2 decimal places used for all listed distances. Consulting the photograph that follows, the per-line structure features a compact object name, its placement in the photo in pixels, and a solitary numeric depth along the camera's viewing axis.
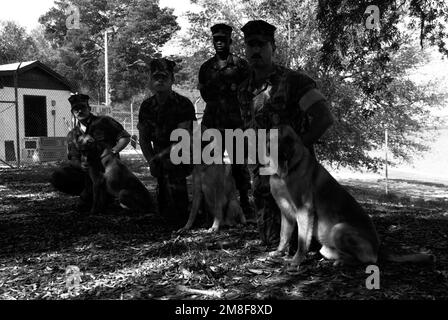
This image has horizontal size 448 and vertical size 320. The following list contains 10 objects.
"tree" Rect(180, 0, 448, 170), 13.99
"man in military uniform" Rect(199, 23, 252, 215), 5.27
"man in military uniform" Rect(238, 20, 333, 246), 3.83
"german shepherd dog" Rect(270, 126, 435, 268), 3.58
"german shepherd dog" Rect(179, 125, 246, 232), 5.14
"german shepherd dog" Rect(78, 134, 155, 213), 6.06
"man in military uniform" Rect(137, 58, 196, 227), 5.13
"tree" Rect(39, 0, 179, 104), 37.34
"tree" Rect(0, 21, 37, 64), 42.91
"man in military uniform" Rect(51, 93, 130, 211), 5.93
